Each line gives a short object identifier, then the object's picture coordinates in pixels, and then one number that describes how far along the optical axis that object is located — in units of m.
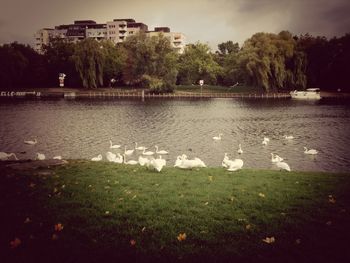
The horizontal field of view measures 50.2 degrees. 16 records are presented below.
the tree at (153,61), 84.75
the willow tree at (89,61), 84.88
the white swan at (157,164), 13.16
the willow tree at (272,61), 73.56
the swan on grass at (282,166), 16.98
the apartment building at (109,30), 169.50
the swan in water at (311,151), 24.20
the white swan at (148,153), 23.50
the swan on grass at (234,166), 13.99
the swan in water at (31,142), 27.84
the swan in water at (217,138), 30.02
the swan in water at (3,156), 17.80
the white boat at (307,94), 76.50
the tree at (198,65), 96.12
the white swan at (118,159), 17.98
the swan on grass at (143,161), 15.28
